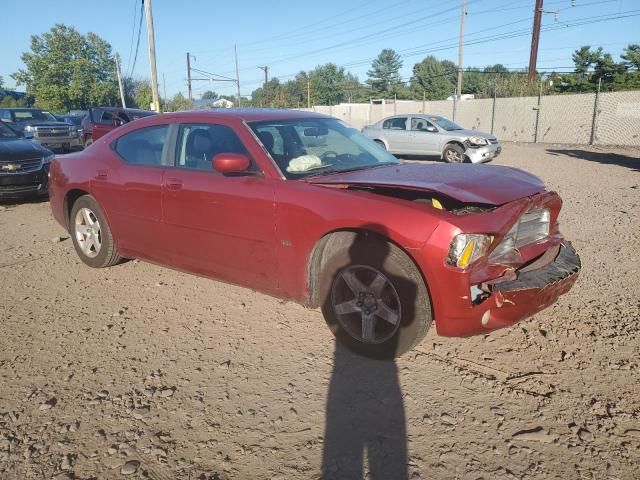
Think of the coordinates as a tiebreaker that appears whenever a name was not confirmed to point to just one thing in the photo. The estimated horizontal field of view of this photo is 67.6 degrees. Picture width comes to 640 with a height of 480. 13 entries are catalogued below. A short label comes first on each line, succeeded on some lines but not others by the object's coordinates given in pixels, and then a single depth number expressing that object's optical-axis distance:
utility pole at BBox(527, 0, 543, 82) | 29.59
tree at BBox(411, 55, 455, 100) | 76.94
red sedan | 2.78
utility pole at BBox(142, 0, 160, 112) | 21.39
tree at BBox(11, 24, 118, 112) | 58.47
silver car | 14.20
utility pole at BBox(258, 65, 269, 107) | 60.98
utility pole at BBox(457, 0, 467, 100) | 32.14
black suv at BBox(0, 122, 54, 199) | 8.35
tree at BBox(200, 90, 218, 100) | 108.18
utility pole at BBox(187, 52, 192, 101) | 57.78
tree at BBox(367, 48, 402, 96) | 90.00
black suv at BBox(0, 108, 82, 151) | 16.48
